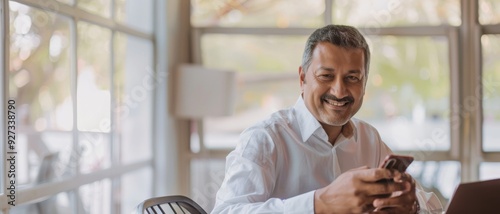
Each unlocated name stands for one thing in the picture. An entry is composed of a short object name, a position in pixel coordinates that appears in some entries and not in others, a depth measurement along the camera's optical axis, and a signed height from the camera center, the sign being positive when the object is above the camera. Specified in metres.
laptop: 1.59 -0.22
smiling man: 1.56 -0.11
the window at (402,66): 4.50 +0.32
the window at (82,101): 3.24 +0.10
